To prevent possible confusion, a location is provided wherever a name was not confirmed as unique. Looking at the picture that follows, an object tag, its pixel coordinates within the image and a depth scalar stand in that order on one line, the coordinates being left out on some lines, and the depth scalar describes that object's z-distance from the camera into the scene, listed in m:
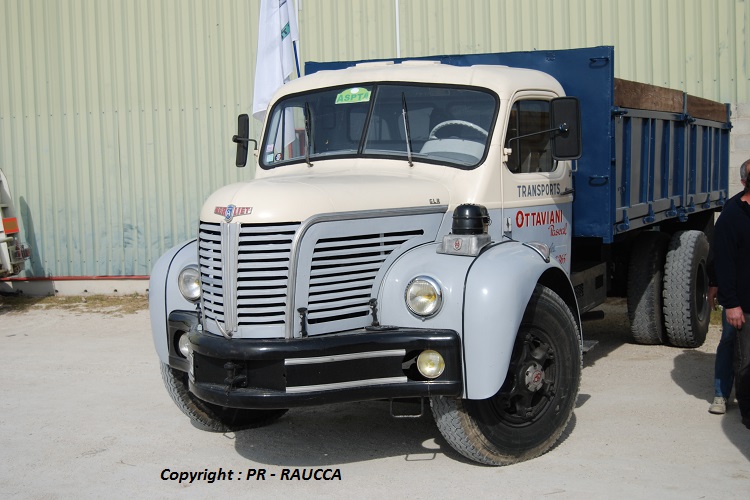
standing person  5.62
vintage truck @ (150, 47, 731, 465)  4.91
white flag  10.14
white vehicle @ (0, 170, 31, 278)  11.38
